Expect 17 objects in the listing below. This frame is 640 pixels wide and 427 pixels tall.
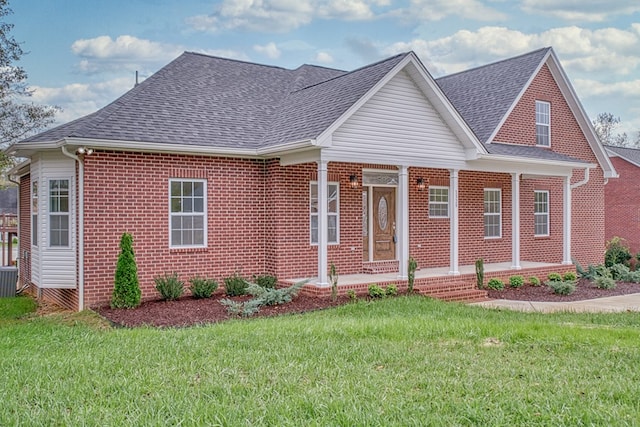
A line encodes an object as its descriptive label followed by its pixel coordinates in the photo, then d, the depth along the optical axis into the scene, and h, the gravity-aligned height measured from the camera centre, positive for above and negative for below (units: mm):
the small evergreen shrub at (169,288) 11734 -1499
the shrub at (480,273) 13867 -1433
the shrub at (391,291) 12406 -1670
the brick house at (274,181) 11750 +841
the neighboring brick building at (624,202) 25406 +562
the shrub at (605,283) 15258 -1858
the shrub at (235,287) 12425 -1568
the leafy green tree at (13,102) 14203 +3482
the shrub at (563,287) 13883 -1791
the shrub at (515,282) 14828 -1768
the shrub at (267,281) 12773 -1502
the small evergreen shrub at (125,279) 11008 -1232
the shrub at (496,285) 14458 -1800
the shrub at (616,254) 21980 -1599
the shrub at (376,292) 12125 -1651
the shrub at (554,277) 15266 -1696
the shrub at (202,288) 12086 -1552
